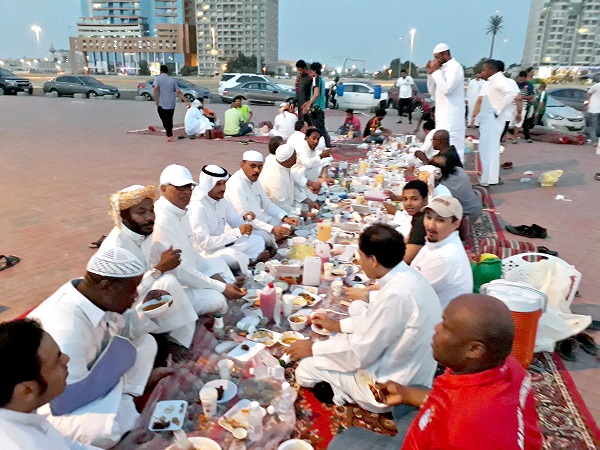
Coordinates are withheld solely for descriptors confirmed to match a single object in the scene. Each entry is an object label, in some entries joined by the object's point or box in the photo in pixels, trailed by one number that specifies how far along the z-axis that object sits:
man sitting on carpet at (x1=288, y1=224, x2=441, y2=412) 2.38
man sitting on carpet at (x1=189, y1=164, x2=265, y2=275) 4.21
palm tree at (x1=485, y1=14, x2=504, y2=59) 74.81
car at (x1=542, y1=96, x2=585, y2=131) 13.53
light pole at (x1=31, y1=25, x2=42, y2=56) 49.27
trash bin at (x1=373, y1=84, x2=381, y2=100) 19.78
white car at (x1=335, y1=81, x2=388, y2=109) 19.84
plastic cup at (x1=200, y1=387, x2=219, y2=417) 2.54
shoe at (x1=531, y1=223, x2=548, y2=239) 5.67
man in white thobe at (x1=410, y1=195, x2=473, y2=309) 3.02
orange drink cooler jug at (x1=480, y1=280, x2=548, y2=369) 2.93
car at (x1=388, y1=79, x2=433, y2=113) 17.25
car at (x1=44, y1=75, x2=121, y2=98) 23.58
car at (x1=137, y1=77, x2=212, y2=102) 22.06
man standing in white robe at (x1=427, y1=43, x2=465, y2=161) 7.18
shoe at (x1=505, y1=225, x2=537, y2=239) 5.71
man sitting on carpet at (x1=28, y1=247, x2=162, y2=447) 2.18
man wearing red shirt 1.44
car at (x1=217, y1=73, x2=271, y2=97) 22.11
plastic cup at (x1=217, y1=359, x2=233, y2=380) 2.84
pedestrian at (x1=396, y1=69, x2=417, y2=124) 15.67
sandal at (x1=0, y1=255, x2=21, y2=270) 4.43
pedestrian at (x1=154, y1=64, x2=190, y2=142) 11.18
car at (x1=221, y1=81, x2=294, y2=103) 21.78
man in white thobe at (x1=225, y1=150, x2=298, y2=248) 4.88
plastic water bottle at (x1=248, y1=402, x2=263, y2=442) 2.39
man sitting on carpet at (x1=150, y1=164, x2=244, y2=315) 3.50
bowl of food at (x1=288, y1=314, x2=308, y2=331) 3.39
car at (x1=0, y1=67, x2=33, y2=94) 23.88
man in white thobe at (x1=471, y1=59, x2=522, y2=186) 7.64
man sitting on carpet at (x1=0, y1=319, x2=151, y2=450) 1.50
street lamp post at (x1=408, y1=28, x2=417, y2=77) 32.43
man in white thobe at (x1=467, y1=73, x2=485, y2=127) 10.03
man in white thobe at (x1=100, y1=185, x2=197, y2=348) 2.98
